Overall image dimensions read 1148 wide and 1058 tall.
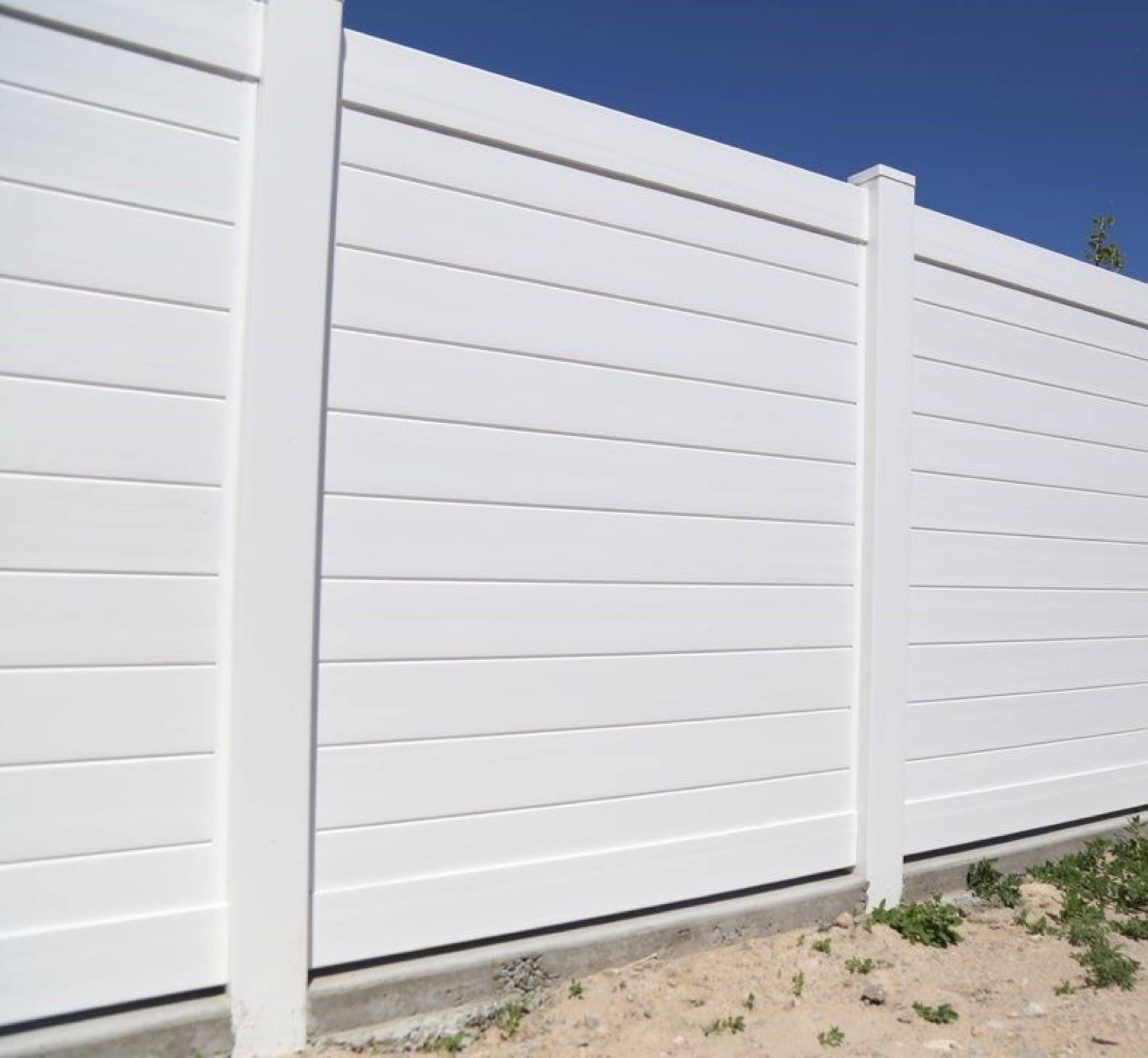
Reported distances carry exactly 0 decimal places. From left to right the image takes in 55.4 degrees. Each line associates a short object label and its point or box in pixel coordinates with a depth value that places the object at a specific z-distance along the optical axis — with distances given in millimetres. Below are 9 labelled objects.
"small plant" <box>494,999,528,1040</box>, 3232
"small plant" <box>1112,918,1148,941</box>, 4242
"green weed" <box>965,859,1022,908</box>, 4566
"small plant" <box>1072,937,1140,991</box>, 3781
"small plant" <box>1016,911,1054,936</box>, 4262
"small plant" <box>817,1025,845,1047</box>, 3266
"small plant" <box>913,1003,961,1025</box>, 3443
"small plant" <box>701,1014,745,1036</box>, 3287
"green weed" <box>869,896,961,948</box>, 4070
